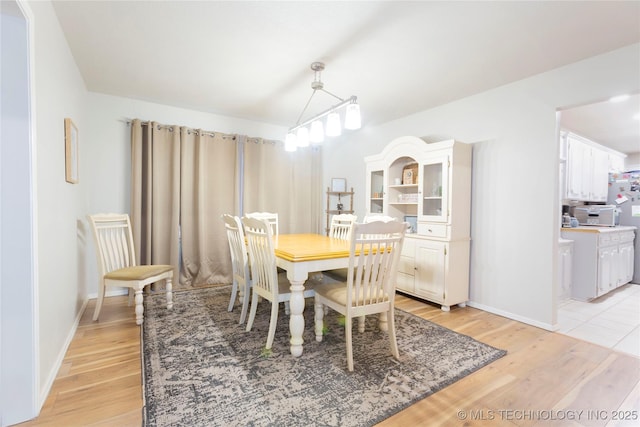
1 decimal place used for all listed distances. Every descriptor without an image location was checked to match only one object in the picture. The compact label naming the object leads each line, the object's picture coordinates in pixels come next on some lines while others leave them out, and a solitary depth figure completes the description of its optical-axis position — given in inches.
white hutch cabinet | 116.0
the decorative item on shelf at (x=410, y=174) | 139.7
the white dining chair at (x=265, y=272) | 81.7
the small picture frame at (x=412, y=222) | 141.8
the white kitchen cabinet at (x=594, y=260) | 131.5
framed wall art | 84.3
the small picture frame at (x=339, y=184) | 186.2
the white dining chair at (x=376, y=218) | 113.3
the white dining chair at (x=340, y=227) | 131.2
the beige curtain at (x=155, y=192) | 132.1
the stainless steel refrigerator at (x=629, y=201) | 163.9
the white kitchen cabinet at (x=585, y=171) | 152.5
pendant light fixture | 82.9
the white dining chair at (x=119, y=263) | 99.0
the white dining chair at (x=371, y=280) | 72.1
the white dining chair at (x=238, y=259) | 96.2
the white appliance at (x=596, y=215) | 165.0
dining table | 77.7
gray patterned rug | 57.9
